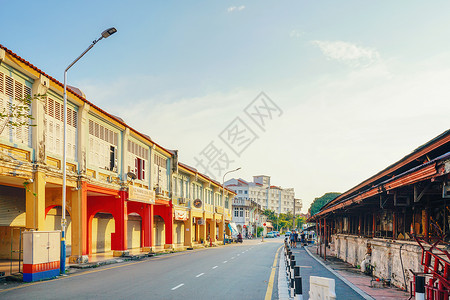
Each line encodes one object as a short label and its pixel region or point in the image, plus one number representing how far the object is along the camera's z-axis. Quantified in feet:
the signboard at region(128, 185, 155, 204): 100.15
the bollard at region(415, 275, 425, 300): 24.99
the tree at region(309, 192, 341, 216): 399.93
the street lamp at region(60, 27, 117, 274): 62.44
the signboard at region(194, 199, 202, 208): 164.46
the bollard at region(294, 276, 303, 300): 27.29
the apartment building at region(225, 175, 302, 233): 355.97
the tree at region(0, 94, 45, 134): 56.13
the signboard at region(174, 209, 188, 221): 141.38
